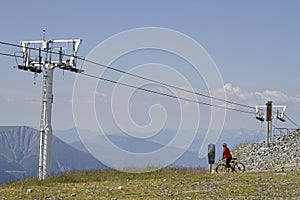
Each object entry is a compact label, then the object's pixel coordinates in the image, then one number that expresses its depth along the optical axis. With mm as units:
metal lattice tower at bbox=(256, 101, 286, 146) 62056
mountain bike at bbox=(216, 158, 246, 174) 39378
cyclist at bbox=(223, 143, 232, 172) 38875
